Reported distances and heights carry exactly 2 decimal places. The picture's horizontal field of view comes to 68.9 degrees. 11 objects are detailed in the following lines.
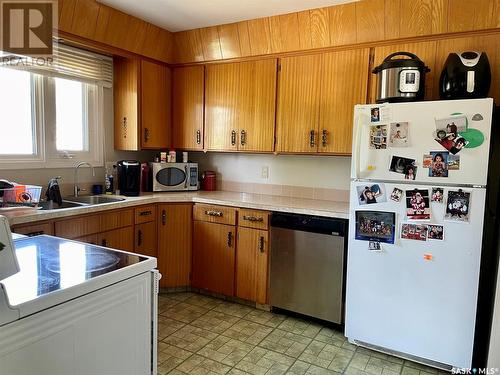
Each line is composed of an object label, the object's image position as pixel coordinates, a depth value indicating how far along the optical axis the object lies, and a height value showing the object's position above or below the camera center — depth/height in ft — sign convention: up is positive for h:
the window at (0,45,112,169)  8.95 +1.08
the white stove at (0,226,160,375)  3.29 -1.64
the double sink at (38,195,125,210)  9.02 -1.31
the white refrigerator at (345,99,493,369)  6.77 -1.28
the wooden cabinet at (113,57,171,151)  10.95 +1.56
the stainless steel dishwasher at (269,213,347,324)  8.63 -2.62
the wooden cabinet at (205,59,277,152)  10.39 +1.50
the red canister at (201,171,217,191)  12.29 -0.85
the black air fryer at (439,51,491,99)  6.96 +1.66
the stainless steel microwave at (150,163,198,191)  11.30 -0.67
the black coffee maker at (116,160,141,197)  10.72 -0.69
